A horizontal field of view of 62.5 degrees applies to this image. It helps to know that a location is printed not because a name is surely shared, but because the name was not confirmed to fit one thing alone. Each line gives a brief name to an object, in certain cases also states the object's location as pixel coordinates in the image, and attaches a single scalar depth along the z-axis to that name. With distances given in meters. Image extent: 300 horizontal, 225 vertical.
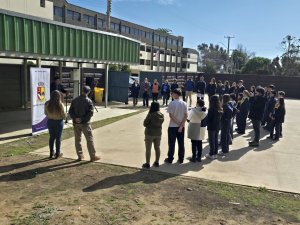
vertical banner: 7.33
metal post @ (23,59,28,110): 12.02
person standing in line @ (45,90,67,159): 5.66
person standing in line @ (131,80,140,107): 14.16
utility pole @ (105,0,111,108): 18.86
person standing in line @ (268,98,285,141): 8.21
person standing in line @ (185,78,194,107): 14.25
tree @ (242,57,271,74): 53.81
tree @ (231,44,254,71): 81.38
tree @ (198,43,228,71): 106.88
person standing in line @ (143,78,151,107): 13.90
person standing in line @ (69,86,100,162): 5.58
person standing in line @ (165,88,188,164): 5.53
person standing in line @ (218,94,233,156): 6.60
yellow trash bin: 14.51
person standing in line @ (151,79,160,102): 13.90
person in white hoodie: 5.75
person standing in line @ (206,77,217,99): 12.73
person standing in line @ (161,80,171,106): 14.24
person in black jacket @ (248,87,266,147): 7.29
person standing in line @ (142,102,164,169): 5.31
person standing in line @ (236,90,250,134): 8.33
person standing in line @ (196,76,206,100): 13.02
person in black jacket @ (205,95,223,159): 6.05
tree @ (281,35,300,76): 48.89
